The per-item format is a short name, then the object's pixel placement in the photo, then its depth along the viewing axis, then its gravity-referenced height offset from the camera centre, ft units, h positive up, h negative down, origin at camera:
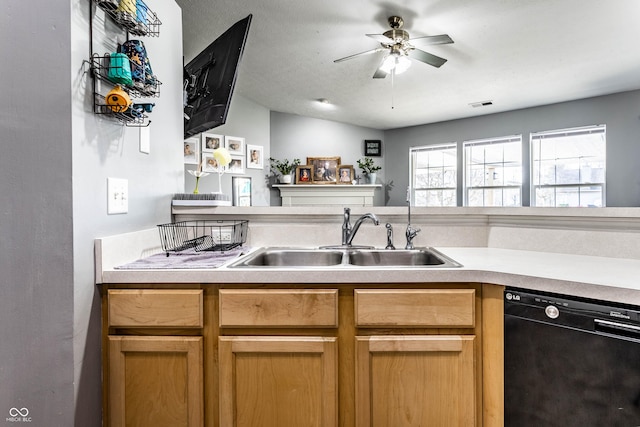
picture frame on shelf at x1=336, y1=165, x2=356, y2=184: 19.24 +1.94
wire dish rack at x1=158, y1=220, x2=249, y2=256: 5.32 -0.40
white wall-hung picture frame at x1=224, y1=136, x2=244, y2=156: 16.00 +3.04
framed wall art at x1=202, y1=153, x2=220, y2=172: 15.20 +2.13
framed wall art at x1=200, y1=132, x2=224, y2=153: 15.23 +3.01
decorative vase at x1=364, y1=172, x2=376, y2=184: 19.38 +1.77
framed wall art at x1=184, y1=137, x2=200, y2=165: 14.83 +2.52
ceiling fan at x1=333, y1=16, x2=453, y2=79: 9.64 +4.54
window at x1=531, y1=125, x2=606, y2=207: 15.30 +1.91
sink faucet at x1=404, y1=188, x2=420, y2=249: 5.48 -0.41
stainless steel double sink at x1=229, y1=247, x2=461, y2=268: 5.39 -0.75
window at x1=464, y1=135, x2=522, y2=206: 17.40 +1.93
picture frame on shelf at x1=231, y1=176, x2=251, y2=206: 16.37 +0.91
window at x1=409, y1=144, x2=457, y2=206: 19.42 +1.95
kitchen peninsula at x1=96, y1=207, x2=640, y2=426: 3.78 -1.42
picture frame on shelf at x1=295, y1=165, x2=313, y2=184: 18.60 +1.88
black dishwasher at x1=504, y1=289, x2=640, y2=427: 3.02 -1.44
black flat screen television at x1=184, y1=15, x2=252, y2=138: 5.90 +2.32
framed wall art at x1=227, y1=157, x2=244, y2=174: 16.16 +2.06
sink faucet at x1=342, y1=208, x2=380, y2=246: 5.59 -0.34
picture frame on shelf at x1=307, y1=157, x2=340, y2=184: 18.95 +2.21
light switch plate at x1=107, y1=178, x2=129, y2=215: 3.92 +0.16
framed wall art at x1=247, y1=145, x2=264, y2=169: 17.08 +2.61
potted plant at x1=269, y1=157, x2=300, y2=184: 18.25 +2.23
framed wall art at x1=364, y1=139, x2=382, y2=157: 20.52 +3.65
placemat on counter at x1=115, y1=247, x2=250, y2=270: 3.96 -0.64
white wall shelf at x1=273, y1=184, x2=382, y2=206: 18.40 +0.80
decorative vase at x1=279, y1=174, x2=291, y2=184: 18.20 +1.58
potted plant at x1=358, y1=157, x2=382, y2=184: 19.45 +2.22
